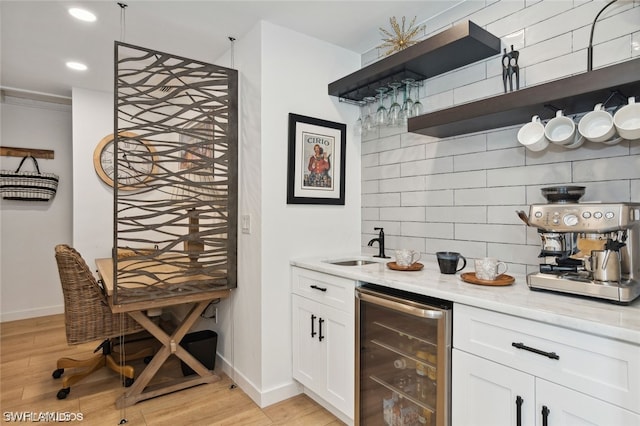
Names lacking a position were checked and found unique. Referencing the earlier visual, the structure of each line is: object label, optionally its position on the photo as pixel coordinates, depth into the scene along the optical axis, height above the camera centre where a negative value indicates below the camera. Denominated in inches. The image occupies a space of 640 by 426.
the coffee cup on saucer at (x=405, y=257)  77.1 -9.5
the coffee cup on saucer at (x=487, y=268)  62.1 -9.6
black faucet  99.1 -8.2
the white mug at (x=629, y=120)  52.6 +14.3
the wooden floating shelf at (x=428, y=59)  71.1 +35.1
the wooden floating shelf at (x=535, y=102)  50.4 +19.0
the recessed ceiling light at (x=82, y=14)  88.1 +51.3
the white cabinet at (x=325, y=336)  75.8 -28.7
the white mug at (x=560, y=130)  60.6 +15.0
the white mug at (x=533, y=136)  63.9 +14.7
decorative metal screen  86.6 +3.7
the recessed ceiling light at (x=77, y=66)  121.8 +52.4
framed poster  95.4 +15.2
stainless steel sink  93.8 -13.0
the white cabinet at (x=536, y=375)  40.0 -20.8
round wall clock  150.9 +23.9
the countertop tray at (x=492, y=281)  60.5 -11.7
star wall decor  85.5 +44.5
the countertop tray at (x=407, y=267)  76.5 -11.7
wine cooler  57.0 -26.6
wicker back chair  90.1 -25.7
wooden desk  88.8 -36.0
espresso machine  48.8 -5.2
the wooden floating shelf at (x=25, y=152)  152.0 +27.5
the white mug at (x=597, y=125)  56.1 +14.7
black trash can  104.7 -40.3
